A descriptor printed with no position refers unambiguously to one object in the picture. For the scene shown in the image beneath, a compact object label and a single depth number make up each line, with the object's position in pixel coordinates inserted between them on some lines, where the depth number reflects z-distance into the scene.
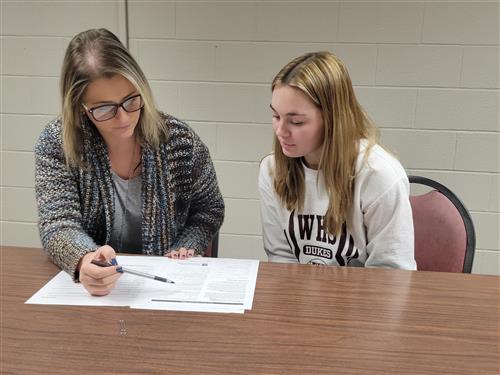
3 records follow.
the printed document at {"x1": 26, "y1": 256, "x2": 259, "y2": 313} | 1.08
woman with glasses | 1.30
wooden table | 0.88
